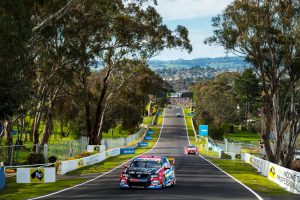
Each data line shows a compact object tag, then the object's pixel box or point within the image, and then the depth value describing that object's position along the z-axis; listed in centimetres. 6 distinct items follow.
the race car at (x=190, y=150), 7012
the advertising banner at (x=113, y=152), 6210
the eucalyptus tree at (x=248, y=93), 12731
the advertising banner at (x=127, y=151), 7188
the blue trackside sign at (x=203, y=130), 10306
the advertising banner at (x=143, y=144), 9608
